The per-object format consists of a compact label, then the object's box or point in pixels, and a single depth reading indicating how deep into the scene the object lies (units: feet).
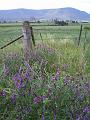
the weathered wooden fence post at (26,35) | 11.07
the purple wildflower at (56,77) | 5.07
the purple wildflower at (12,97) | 4.54
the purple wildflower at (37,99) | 4.52
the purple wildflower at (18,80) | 4.66
